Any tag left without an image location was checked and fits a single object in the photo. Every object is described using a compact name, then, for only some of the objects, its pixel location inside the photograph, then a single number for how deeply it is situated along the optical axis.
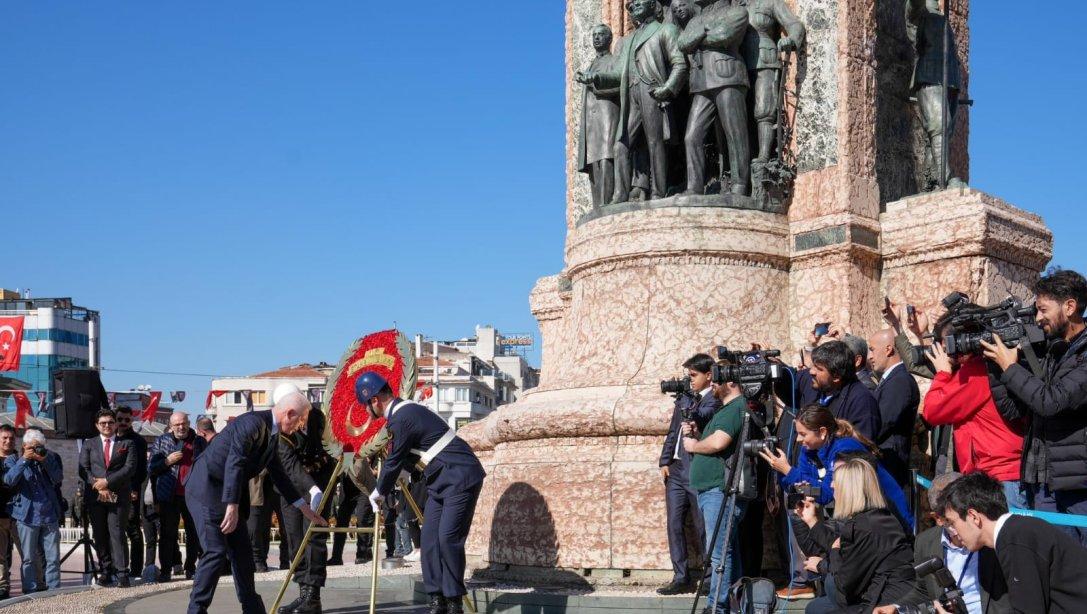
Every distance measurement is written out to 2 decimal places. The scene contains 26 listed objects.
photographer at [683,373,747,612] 7.78
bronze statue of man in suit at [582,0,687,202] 10.47
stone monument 9.49
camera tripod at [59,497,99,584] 12.77
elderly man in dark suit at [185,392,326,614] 7.72
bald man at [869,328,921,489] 7.31
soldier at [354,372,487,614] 7.91
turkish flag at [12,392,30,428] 35.42
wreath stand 8.16
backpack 7.12
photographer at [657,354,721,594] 8.28
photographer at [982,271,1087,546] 5.73
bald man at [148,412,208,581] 13.00
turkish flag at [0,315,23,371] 54.28
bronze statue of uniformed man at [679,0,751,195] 10.18
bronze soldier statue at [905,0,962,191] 10.55
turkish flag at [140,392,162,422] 34.08
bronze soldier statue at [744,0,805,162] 10.27
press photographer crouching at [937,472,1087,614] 4.71
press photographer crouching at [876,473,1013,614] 4.89
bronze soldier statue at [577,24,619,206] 11.06
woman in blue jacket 6.46
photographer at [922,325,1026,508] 6.47
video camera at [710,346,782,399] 7.61
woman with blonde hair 5.73
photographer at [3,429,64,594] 12.10
